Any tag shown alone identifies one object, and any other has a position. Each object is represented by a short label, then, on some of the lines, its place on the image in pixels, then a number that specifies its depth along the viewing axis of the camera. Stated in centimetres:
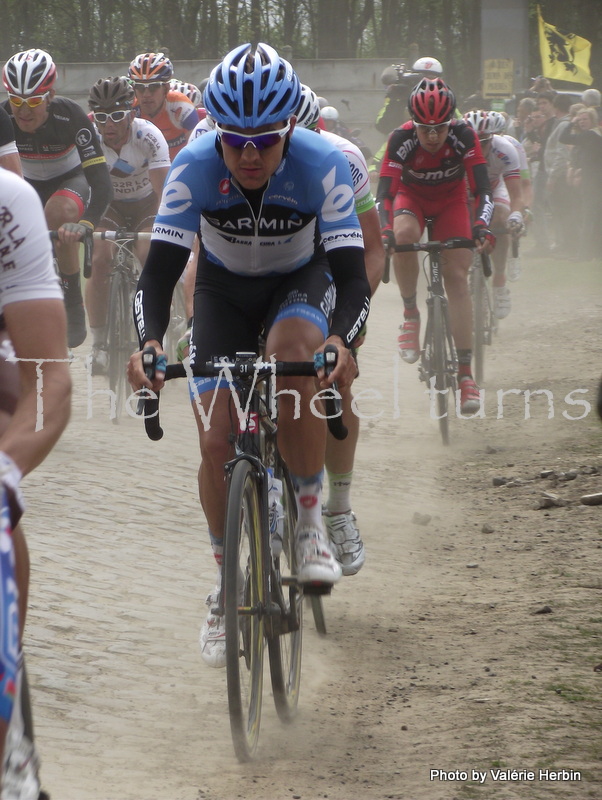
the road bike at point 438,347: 1836
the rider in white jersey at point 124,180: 1942
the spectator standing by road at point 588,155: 3912
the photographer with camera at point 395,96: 4072
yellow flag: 5522
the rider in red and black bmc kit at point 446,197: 1820
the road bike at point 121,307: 1919
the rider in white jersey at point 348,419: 1067
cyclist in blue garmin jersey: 808
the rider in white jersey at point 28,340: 527
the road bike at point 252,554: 743
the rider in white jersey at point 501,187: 2345
